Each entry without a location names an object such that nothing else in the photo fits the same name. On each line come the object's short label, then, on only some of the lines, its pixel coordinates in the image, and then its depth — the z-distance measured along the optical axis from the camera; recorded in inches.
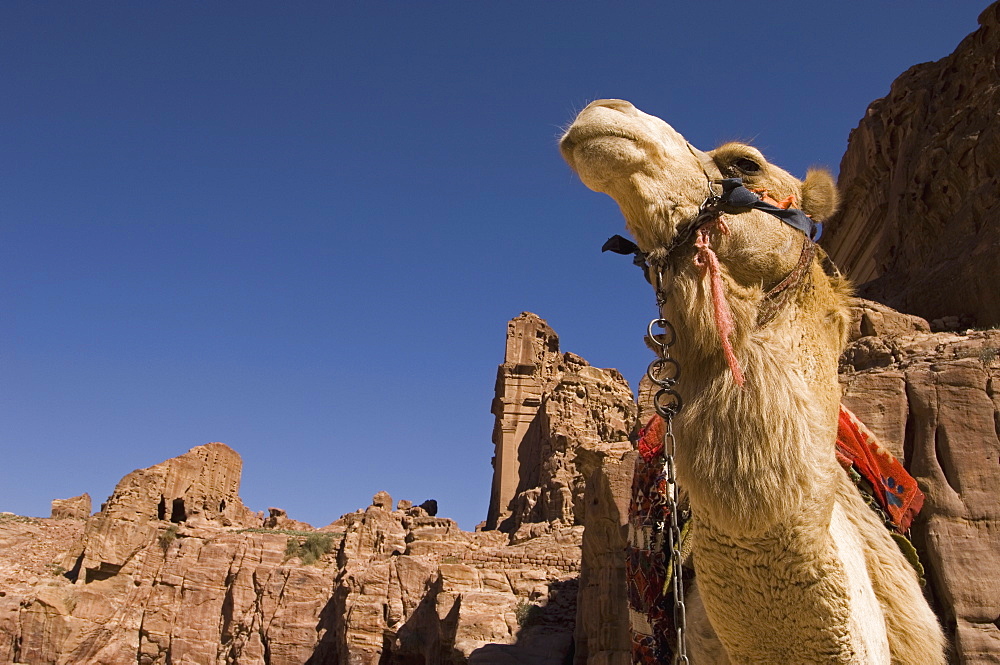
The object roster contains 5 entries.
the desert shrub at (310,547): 1293.1
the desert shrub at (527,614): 718.5
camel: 101.7
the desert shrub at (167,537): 1376.7
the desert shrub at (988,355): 248.2
